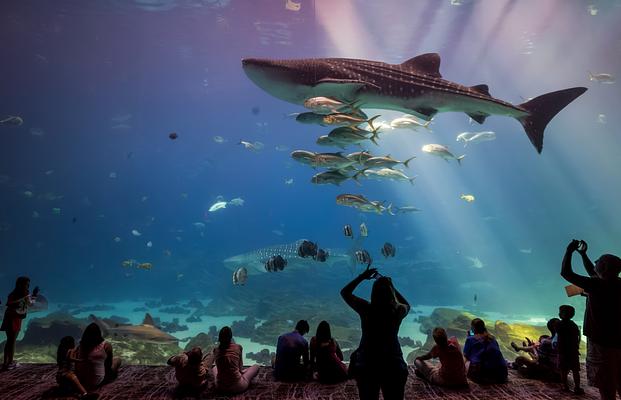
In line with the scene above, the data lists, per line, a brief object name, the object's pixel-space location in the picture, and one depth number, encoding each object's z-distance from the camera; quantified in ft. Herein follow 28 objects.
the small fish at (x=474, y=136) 57.48
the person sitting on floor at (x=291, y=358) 14.99
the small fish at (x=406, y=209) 56.50
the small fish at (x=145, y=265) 43.34
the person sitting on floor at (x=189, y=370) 13.61
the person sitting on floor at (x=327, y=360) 14.78
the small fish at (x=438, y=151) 37.65
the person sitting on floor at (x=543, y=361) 14.96
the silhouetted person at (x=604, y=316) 10.93
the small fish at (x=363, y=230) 31.55
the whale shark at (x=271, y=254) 63.87
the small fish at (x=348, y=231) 27.33
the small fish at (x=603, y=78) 51.31
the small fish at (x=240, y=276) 29.96
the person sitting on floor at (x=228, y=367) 13.62
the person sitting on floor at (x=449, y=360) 13.87
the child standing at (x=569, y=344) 13.28
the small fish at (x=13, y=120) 53.78
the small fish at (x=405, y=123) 34.55
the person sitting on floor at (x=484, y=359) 14.61
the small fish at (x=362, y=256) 26.37
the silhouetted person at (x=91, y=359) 13.58
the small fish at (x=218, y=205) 60.95
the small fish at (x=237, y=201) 72.65
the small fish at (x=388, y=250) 32.83
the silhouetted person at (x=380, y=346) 9.64
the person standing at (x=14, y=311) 15.99
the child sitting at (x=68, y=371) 12.76
